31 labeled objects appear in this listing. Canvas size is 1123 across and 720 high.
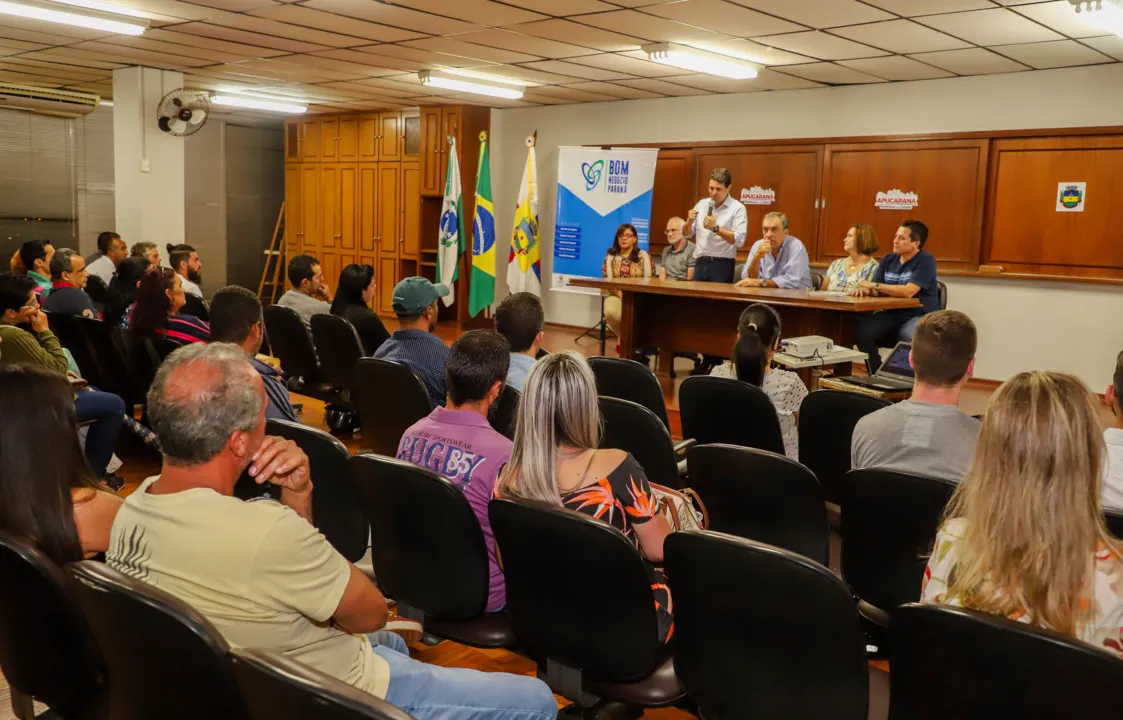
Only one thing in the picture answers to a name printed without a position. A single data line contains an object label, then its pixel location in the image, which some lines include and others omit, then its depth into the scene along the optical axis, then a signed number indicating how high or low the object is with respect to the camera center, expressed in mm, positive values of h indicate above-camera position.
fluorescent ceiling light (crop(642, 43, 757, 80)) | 7379 +1612
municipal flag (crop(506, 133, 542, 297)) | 10891 +134
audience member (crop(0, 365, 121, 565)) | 1816 -495
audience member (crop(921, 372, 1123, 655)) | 1531 -437
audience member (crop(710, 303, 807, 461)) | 3789 -495
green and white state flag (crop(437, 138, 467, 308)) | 11078 +170
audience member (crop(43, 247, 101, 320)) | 5492 -361
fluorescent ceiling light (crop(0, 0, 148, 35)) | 6762 +1600
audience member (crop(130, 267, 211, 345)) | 4668 -413
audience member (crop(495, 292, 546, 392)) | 3674 -311
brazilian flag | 11125 -33
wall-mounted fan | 9164 +1211
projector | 5207 -511
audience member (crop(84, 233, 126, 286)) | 7738 -222
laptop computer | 4371 -589
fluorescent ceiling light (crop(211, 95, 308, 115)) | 11221 +1652
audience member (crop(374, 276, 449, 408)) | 3986 -433
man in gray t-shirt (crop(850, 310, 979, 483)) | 2545 -445
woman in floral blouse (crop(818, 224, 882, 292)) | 7152 -15
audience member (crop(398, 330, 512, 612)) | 2422 -519
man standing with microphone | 7484 +183
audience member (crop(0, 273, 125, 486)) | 4324 -625
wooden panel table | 5980 -420
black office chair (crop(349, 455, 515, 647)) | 2221 -768
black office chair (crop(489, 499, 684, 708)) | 1905 -773
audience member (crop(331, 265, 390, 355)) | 5578 -413
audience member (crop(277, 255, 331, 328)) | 5992 -349
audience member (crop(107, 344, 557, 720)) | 1491 -525
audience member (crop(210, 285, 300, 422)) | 3555 -339
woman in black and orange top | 2148 -517
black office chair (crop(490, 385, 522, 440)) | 3307 -598
